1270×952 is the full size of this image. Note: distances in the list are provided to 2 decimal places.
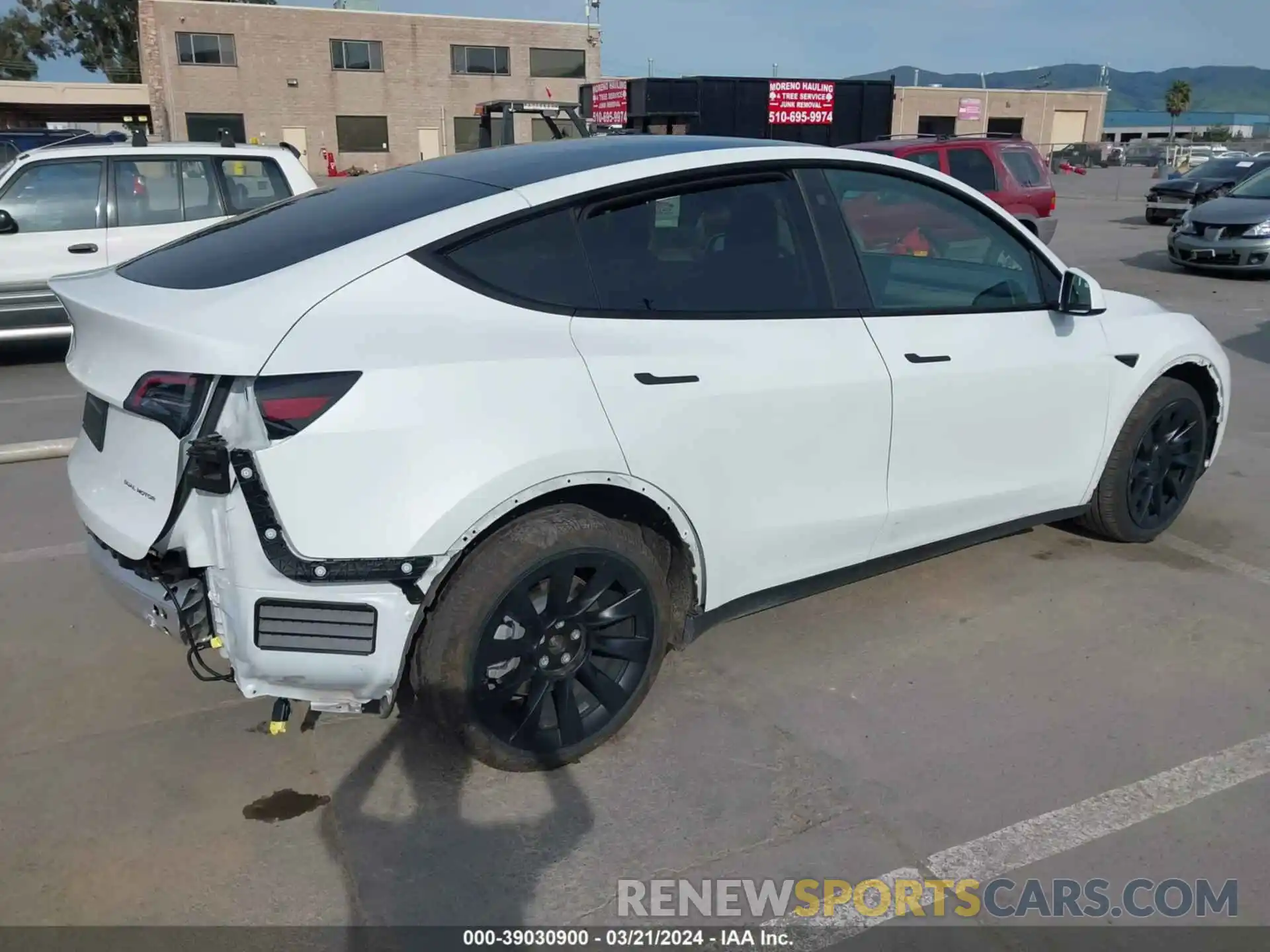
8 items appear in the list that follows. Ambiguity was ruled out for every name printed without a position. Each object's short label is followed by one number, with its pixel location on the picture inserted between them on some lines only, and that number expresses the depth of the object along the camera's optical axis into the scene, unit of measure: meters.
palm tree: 82.50
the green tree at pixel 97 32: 63.00
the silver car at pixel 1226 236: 13.80
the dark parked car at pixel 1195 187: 20.69
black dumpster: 23.66
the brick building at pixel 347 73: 43.22
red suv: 13.22
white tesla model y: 2.66
